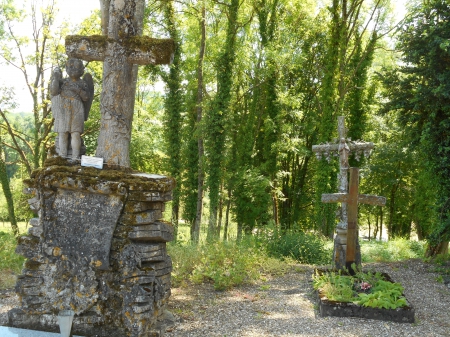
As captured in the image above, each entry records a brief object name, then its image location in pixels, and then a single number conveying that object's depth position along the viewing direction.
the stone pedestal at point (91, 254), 5.01
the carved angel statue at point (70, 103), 5.55
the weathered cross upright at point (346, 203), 7.64
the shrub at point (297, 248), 10.28
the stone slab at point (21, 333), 4.85
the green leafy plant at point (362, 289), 6.27
